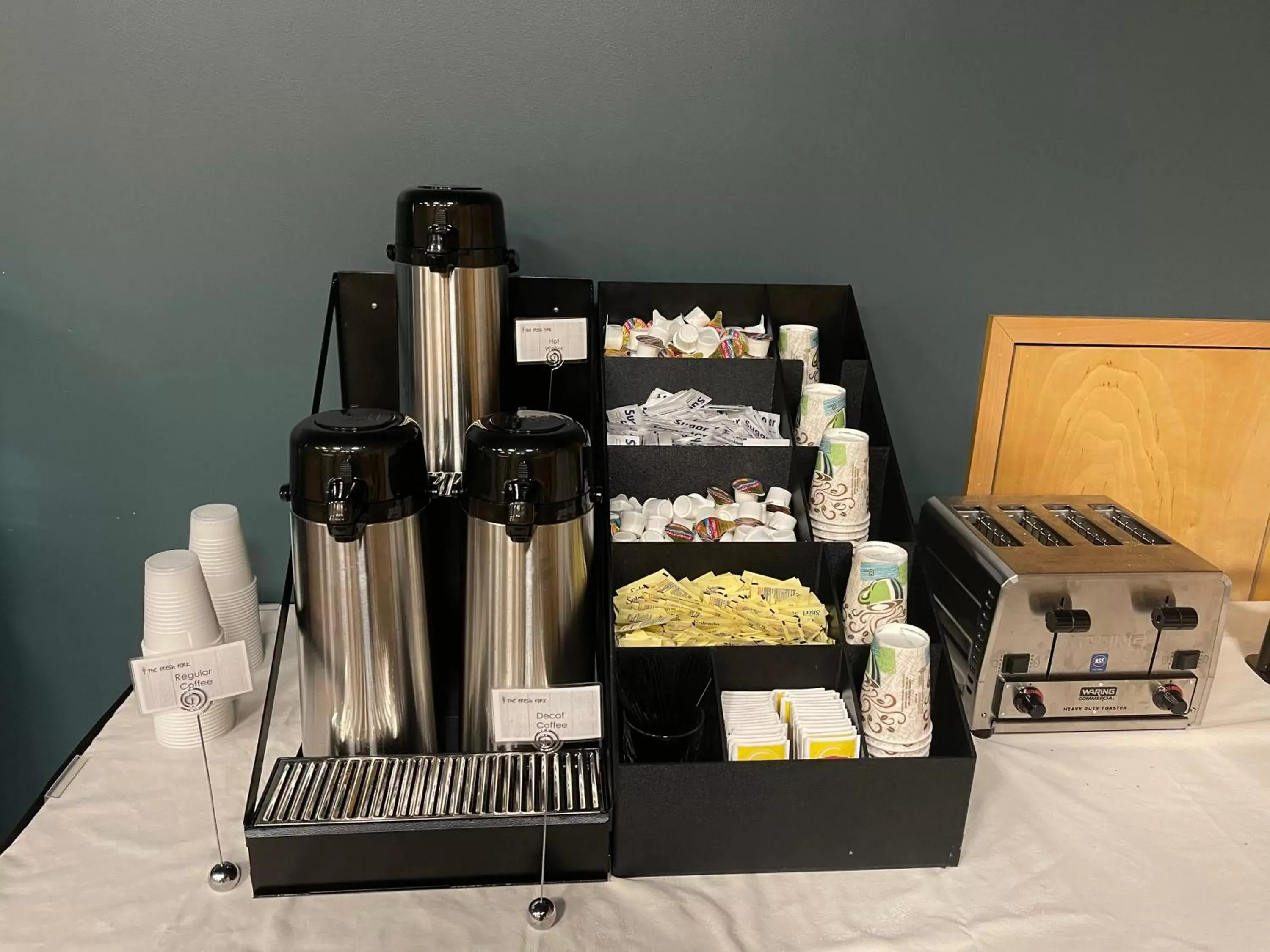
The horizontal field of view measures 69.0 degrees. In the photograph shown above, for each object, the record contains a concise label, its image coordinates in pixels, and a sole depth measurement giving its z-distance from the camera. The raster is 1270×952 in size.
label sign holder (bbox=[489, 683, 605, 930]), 1.00
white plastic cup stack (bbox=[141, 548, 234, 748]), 1.14
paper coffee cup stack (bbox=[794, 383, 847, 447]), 1.32
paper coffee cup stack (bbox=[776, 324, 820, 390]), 1.42
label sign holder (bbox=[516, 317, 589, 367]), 1.27
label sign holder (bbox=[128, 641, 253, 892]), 0.98
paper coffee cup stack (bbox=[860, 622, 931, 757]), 1.03
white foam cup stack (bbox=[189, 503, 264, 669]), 1.30
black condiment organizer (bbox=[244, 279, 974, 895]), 0.96
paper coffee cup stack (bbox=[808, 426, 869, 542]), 1.23
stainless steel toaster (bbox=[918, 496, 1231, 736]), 1.24
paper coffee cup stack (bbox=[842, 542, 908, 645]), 1.13
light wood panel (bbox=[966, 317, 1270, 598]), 1.58
